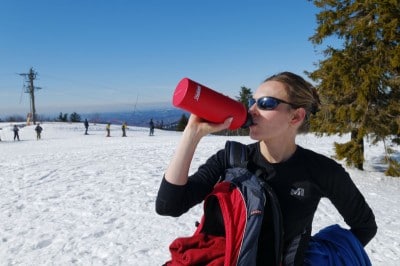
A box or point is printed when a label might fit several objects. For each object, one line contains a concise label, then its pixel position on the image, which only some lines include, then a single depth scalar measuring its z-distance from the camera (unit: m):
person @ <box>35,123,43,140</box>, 34.88
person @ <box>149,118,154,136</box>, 39.47
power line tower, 53.34
